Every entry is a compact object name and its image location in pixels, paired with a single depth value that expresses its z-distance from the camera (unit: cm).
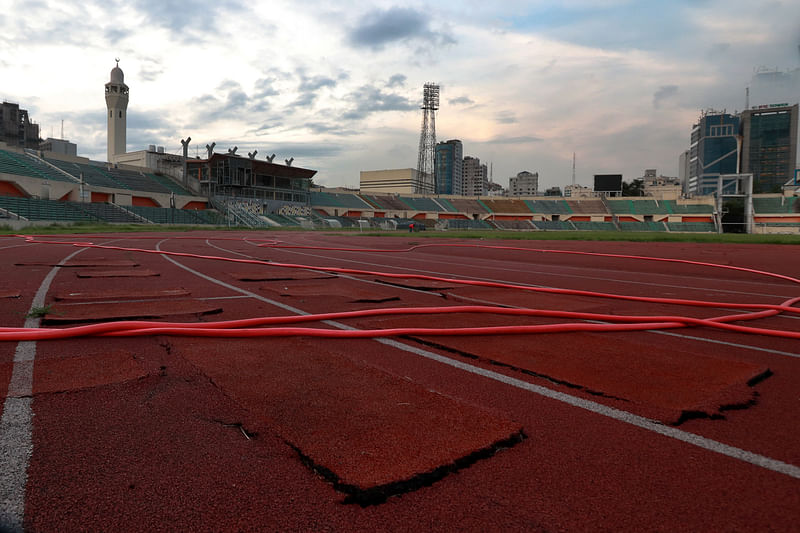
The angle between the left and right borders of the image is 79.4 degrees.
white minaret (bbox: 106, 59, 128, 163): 7044
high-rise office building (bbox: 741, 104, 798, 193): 17100
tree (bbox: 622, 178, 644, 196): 11712
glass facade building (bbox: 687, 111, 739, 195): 18200
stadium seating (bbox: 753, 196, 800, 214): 7481
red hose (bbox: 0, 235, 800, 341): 458
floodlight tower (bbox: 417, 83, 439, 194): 10175
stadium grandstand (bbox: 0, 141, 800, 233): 4294
